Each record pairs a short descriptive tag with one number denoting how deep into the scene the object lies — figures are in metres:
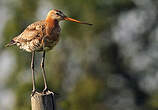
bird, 17.39
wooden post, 14.37
